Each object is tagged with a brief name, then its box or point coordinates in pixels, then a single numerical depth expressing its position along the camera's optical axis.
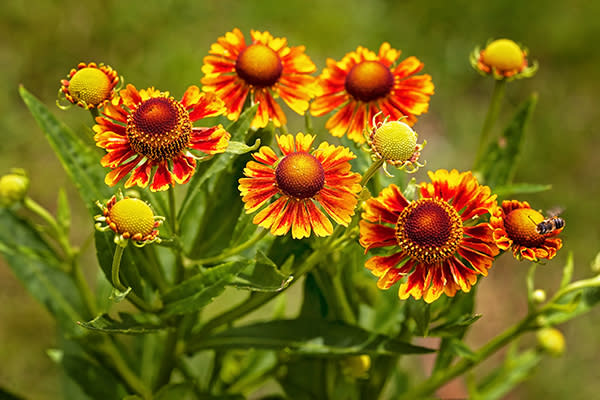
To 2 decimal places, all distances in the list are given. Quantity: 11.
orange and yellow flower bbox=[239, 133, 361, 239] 0.70
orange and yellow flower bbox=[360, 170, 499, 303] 0.71
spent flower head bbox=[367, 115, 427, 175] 0.71
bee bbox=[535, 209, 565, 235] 0.71
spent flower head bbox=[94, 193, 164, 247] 0.69
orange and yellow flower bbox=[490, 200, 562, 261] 0.70
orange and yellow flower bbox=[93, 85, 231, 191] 0.71
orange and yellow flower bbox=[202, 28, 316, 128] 0.75
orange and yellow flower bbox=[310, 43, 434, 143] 0.76
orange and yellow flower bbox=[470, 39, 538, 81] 0.81
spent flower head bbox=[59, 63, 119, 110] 0.72
